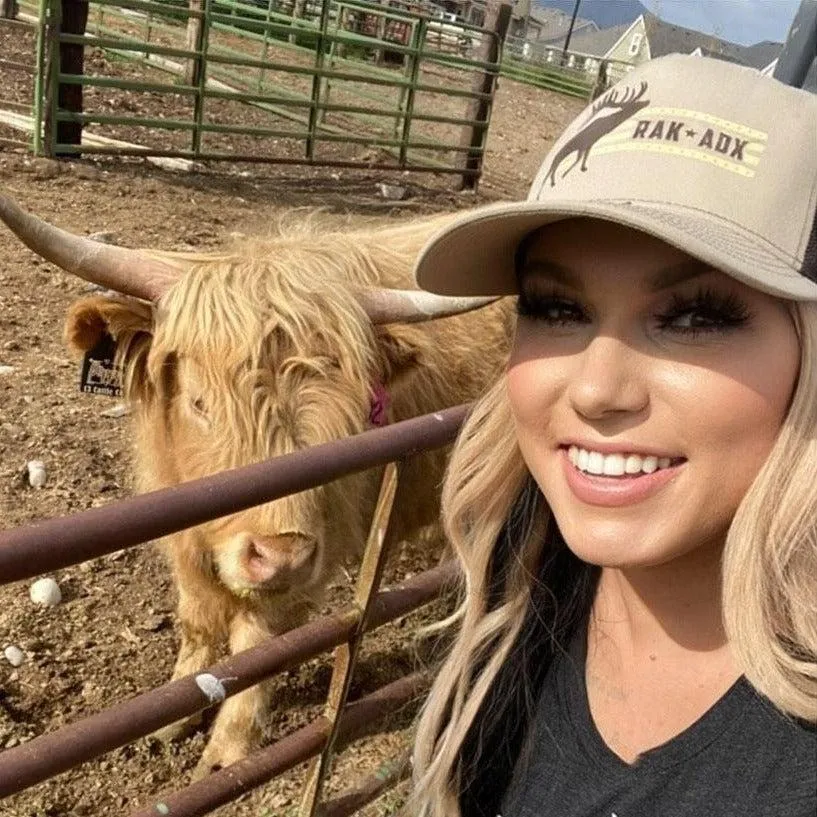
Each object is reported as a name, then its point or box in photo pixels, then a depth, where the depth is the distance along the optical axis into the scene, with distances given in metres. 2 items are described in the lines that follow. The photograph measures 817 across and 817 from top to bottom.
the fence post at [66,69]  8.98
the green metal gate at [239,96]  9.32
